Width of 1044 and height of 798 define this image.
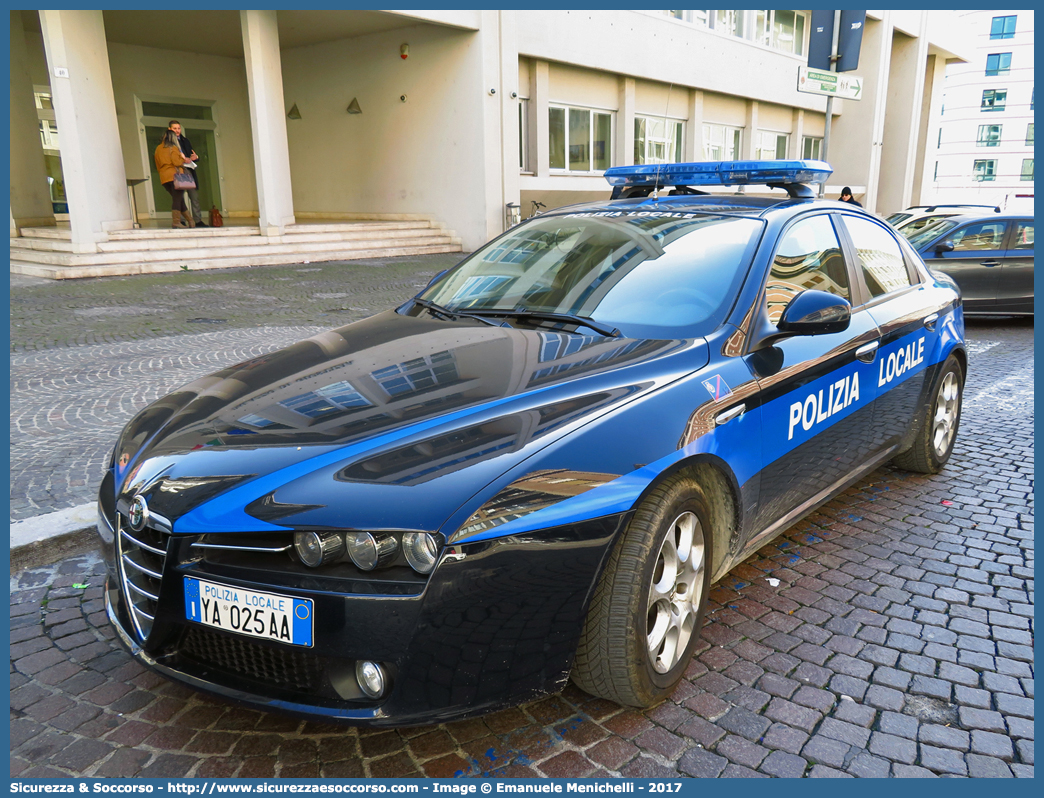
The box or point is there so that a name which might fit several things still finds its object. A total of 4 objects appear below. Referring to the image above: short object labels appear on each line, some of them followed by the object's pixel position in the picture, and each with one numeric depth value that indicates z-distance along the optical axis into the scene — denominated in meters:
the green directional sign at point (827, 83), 8.59
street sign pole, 8.54
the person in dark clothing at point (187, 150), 14.74
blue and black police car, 2.02
